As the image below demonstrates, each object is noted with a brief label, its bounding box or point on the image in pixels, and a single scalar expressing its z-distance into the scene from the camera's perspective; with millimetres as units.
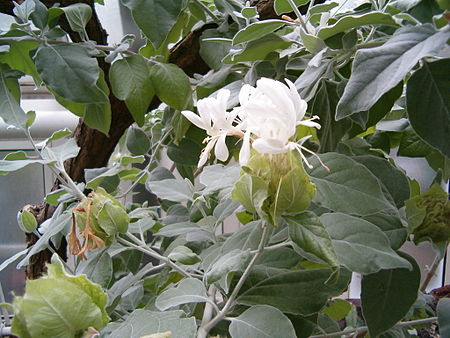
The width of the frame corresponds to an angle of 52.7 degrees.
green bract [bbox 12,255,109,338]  179
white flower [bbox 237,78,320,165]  230
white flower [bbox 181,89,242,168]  266
